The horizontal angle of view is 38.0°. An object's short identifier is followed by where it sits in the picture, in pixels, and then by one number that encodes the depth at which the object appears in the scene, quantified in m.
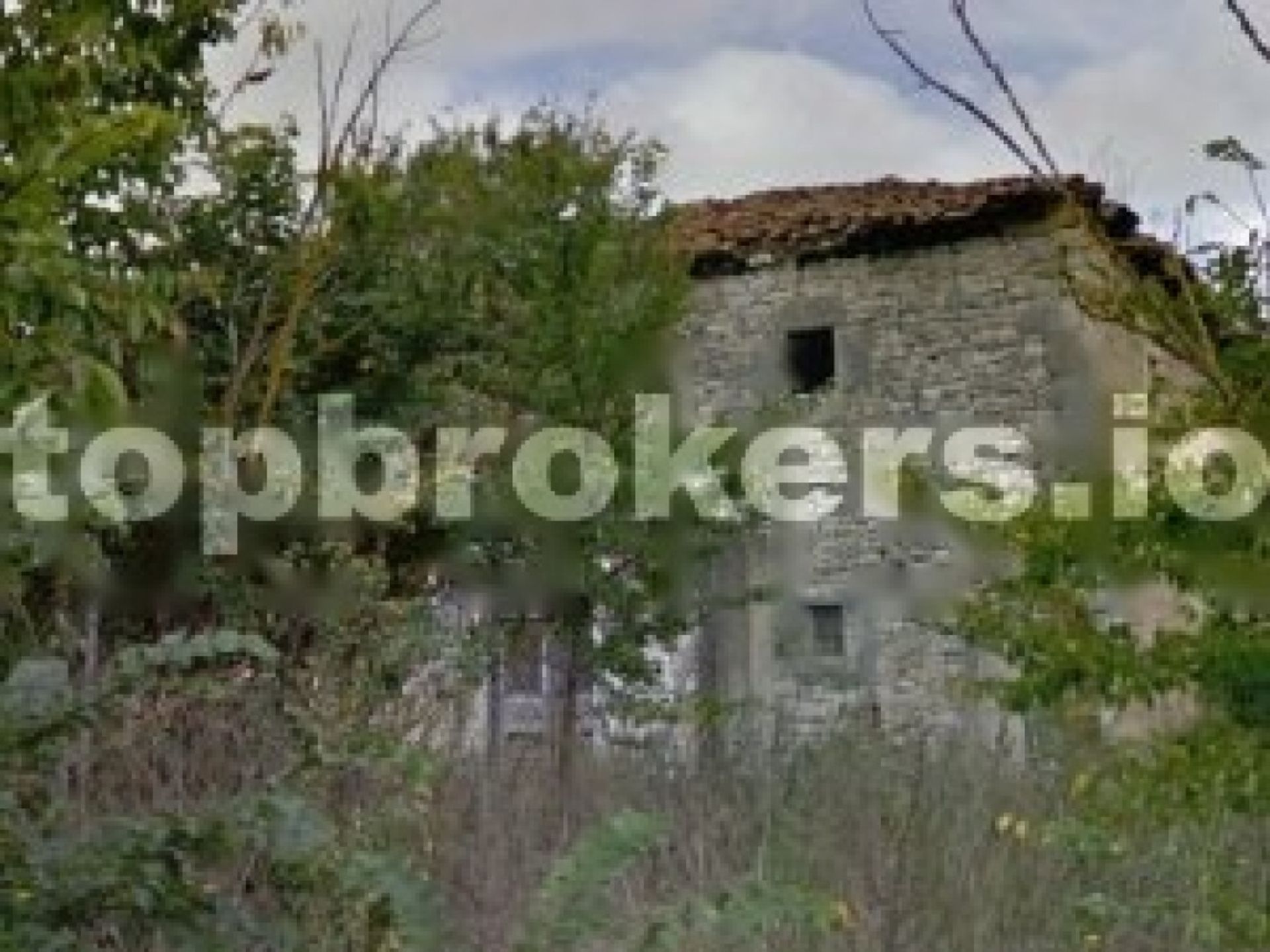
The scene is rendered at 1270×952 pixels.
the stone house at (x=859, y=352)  13.14
